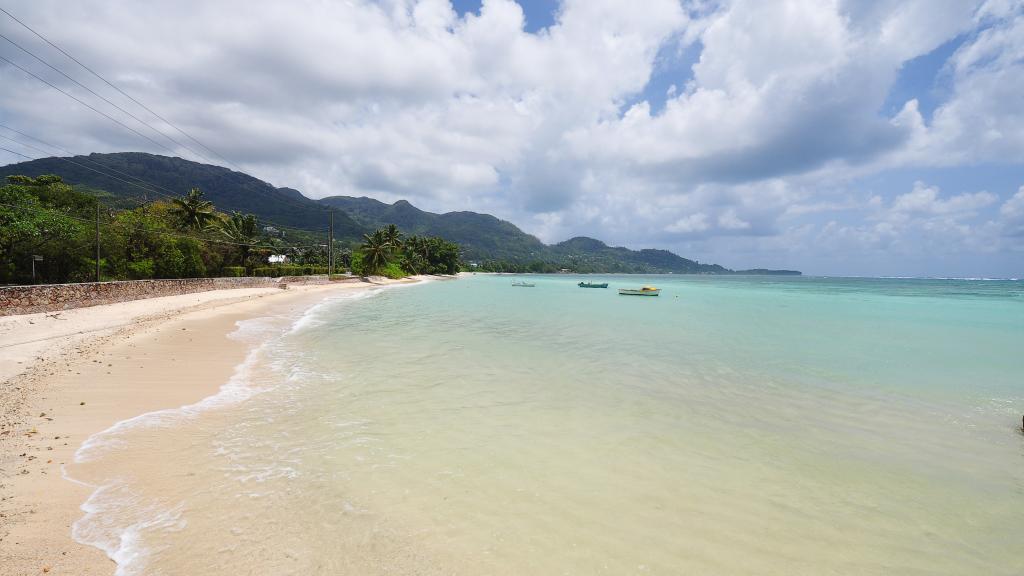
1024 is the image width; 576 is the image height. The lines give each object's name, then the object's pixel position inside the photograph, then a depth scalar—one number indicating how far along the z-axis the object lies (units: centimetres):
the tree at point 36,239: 2267
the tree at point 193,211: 4819
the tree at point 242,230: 5145
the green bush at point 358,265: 7550
